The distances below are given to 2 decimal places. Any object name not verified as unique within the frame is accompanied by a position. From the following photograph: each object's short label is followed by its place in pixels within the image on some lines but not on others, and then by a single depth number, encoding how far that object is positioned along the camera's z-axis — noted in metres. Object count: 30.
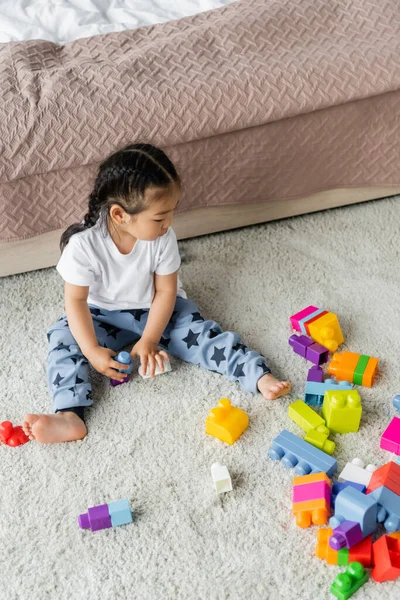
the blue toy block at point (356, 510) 1.11
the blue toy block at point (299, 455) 1.24
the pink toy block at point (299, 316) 1.55
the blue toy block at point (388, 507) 1.14
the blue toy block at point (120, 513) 1.19
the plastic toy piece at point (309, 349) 1.48
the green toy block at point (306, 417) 1.32
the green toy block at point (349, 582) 1.06
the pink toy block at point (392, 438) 1.27
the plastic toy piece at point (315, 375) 1.42
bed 1.60
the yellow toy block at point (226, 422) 1.32
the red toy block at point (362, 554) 1.11
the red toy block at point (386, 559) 1.07
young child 1.31
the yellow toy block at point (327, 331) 1.49
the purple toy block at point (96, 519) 1.18
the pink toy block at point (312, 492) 1.17
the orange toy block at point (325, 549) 1.11
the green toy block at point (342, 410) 1.31
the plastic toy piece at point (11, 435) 1.34
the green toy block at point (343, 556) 1.11
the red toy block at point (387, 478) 1.18
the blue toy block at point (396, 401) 1.36
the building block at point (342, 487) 1.19
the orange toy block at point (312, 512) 1.16
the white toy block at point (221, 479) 1.23
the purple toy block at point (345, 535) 1.09
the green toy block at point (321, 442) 1.29
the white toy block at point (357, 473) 1.22
